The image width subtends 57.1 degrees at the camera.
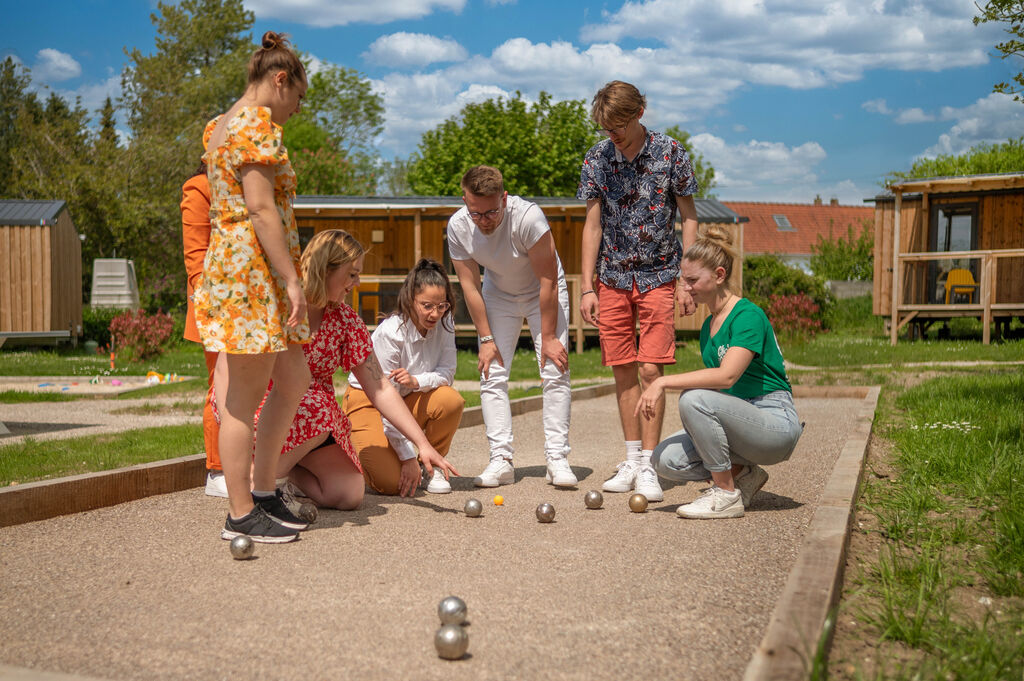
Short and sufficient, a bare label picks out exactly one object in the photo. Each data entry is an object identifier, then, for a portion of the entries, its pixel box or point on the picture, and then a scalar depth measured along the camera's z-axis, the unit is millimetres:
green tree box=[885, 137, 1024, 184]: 32512
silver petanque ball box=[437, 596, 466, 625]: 2658
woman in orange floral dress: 3492
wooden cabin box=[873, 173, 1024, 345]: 18547
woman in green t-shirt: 4156
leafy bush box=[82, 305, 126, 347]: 21609
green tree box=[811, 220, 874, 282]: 38250
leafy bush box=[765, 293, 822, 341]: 18734
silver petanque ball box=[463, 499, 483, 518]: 4258
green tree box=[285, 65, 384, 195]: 51844
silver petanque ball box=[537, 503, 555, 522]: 4148
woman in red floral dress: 4254
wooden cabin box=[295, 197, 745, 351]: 19422
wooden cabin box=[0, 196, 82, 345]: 19609
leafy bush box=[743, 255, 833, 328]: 22938
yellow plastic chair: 19297
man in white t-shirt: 5105
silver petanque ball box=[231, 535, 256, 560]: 3461
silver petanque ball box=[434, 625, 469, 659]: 2449
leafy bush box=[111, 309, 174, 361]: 16078
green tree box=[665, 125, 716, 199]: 58281
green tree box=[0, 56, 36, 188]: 44125
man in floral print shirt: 4984
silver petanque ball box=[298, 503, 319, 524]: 4195
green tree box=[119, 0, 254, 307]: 27453
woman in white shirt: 4910
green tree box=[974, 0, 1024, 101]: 7250
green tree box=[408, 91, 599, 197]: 35906
